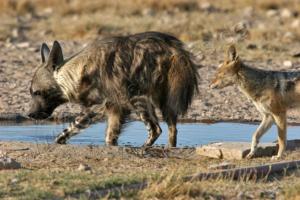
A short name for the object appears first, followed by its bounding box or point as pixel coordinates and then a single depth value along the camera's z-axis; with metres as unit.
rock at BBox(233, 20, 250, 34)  11.98
